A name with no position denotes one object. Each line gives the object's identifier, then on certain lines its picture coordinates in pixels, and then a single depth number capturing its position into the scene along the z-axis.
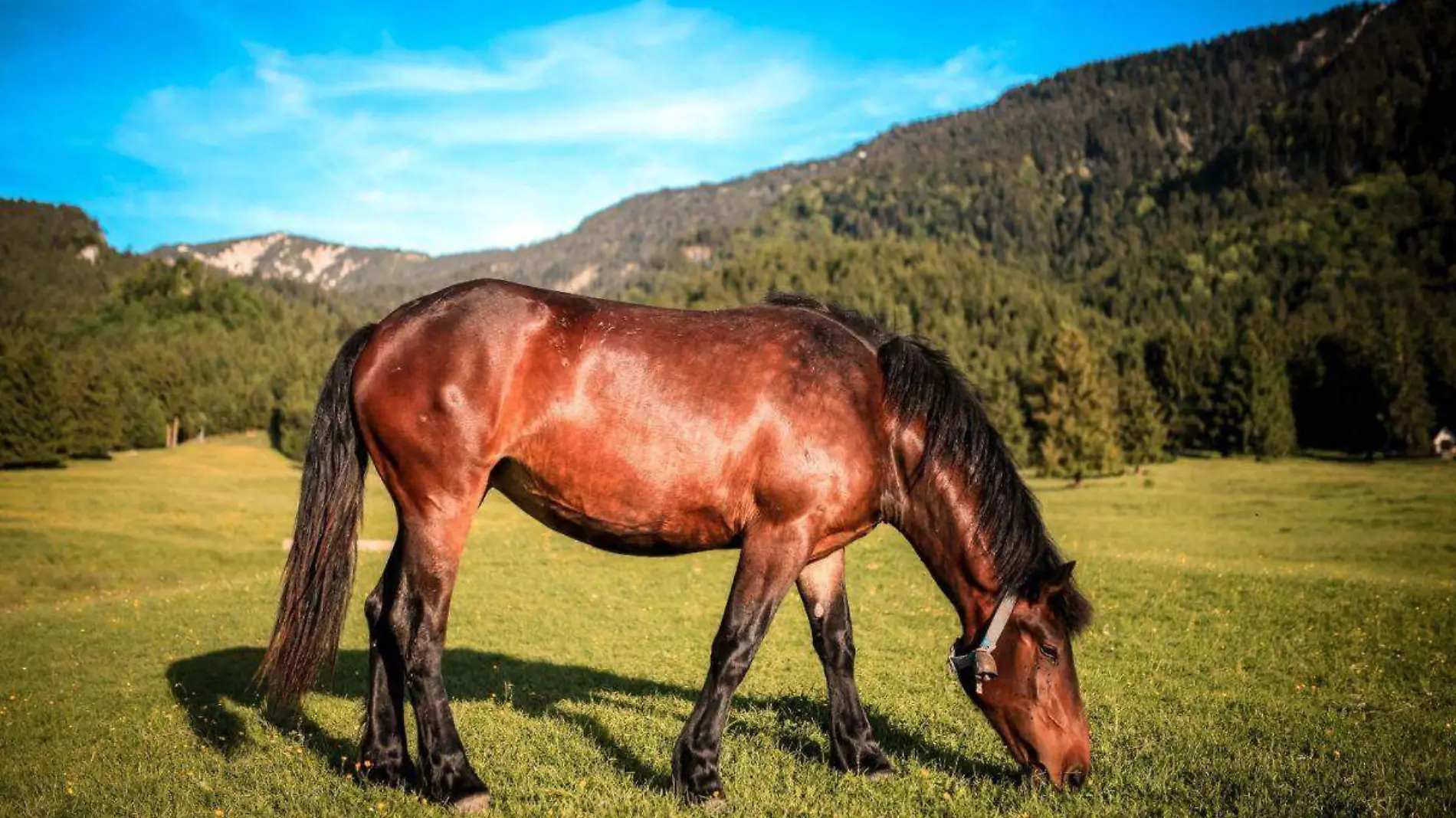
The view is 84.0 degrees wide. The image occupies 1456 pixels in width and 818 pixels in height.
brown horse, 4.67
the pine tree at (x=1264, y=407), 66.81
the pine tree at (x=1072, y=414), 50.34
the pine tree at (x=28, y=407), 52.75
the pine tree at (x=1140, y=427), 60.84
